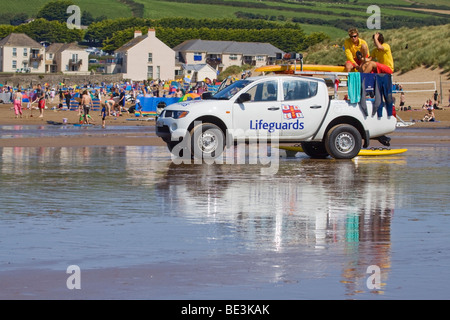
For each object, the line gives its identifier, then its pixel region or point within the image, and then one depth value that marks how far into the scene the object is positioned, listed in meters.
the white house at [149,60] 163.12
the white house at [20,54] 181.50
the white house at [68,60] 182.88
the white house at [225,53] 179.50
